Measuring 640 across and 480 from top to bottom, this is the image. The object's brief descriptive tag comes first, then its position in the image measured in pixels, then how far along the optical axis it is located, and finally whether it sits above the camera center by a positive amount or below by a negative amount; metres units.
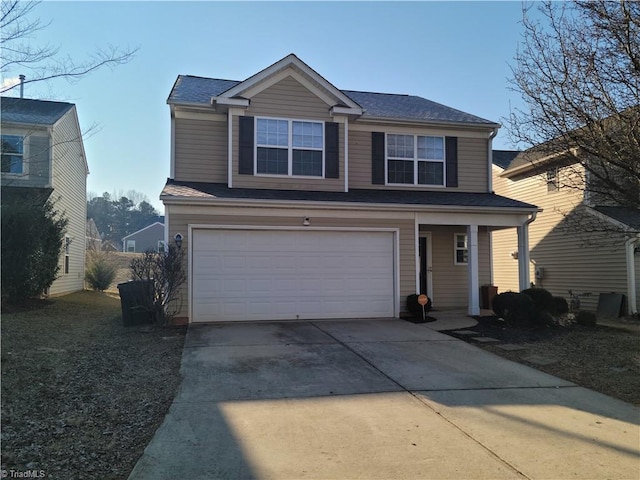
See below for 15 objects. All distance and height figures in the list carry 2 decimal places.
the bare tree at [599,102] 6.61 +2.52
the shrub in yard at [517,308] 10.71 -1.06
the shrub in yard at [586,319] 10.86 -1.31
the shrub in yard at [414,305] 11.72 -1.09
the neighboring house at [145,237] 53.09 +2.90
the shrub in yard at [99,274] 21.12 -0.55
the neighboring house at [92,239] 26.34 +1.42
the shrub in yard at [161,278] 10.04 -0.34
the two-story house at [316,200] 10.82 +1.55
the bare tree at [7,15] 6.34 +3.39
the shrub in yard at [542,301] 10.75 -0.88
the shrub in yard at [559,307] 10.79 -1.03
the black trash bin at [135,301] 10.02 -0.85
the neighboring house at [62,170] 14.43 +3.40
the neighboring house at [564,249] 13.85 +0.48
